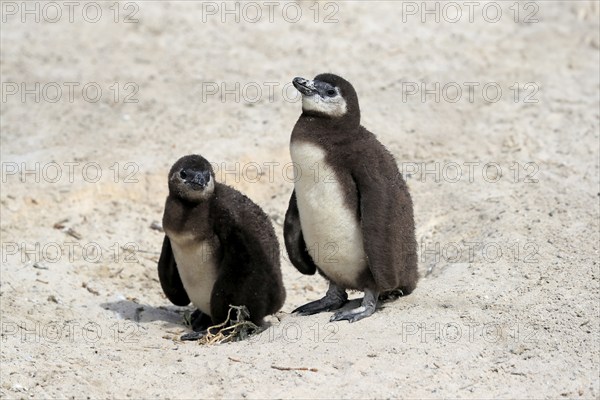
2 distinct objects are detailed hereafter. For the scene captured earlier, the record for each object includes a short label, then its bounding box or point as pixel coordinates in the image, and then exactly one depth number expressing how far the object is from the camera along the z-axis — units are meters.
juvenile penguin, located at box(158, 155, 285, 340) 14.94
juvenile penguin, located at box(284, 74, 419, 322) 14.00
